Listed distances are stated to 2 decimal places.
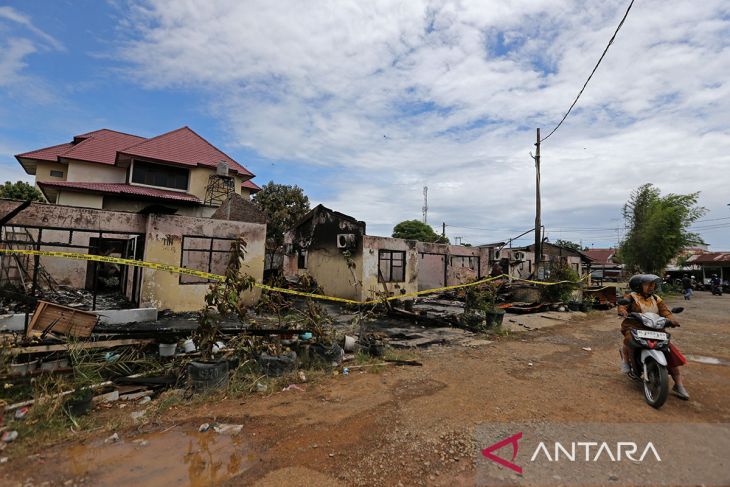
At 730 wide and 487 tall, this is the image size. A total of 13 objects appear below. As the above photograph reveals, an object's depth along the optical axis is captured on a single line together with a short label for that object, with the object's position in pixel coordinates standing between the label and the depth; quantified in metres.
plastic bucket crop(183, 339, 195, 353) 5.29
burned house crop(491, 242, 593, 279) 15.37
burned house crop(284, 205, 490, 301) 14.12
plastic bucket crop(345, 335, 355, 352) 6.47
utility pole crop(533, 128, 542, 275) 15.21
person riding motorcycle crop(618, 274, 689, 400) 4.58
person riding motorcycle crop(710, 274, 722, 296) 24.30
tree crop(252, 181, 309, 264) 26.69
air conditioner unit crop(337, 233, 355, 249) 14.26
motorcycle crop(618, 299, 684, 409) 3.93
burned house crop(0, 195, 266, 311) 9.16
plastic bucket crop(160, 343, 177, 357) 5.09
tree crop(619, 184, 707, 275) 22.61
